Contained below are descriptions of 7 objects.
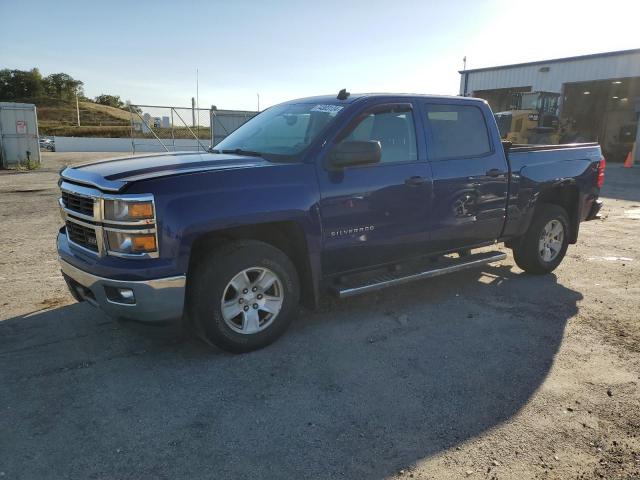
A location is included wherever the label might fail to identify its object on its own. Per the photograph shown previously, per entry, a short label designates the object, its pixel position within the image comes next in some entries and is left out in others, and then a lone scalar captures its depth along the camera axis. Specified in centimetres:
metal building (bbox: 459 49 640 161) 2598
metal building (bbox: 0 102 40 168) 1792
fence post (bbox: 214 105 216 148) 1889
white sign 1817
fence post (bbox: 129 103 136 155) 1917
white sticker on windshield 419
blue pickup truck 323
